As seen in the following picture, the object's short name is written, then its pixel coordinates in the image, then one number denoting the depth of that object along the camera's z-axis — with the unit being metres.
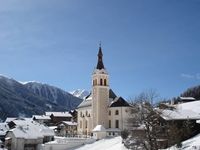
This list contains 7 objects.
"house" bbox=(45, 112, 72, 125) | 101.09
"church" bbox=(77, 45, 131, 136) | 60.68
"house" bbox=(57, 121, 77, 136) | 74.17
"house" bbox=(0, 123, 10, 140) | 67.17
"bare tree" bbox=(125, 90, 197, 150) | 30.75
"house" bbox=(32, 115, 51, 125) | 100.39
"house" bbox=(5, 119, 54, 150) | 51.20
